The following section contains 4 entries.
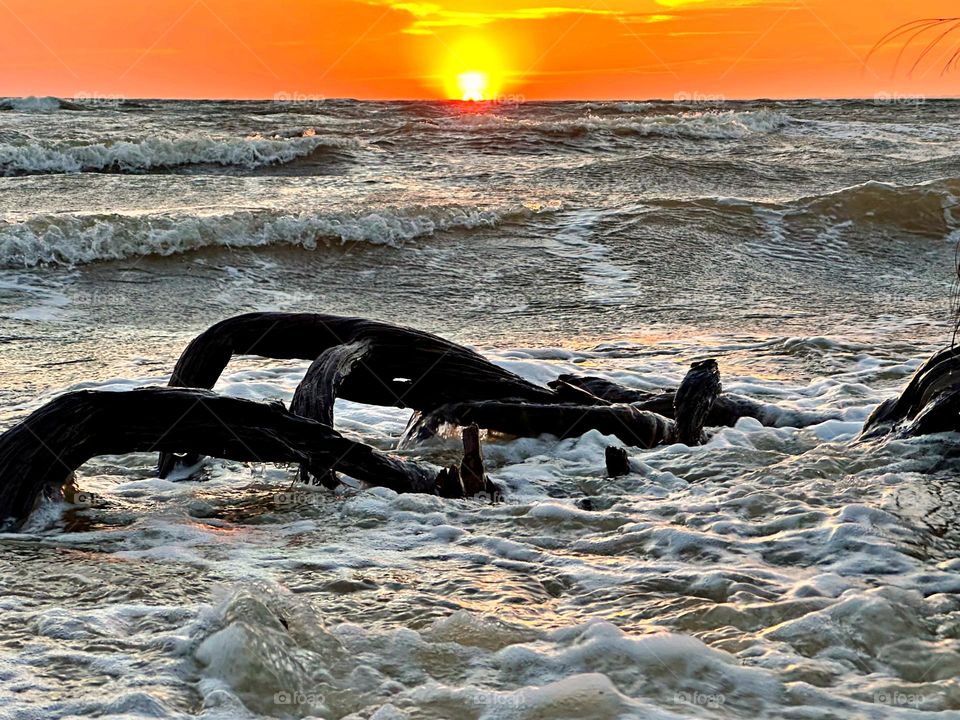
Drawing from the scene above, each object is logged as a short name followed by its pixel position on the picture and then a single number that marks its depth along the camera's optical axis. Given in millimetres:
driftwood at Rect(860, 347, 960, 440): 4605
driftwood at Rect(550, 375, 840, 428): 5337
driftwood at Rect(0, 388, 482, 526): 3740
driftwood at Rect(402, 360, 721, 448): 4914
